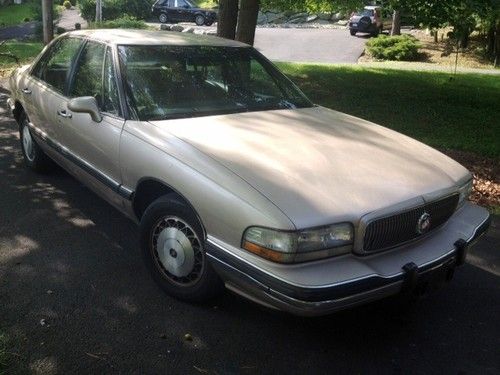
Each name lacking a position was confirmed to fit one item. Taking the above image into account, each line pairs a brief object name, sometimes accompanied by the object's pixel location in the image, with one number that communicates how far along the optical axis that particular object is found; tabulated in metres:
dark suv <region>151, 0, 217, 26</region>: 32.75
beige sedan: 2.62
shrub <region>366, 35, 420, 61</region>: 20.77
